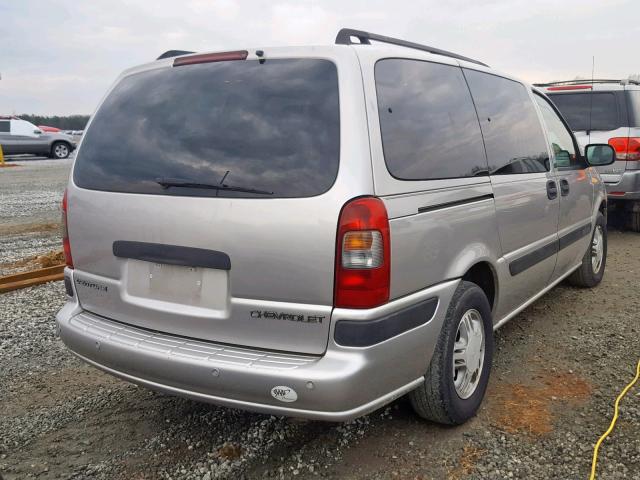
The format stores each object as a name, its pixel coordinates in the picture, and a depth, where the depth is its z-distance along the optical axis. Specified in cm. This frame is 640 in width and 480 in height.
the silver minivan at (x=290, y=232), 211
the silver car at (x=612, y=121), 709
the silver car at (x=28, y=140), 2205
